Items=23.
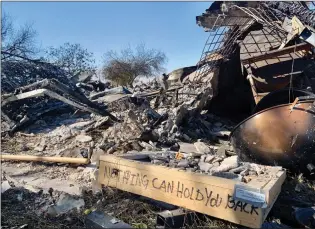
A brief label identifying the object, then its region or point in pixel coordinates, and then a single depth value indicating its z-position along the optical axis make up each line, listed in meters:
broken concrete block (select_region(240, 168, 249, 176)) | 3.11
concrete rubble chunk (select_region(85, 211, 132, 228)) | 2.61
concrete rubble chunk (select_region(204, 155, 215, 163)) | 3.66
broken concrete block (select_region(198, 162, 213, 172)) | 3.29
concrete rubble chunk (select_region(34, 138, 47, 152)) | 6.10
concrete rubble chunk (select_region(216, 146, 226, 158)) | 5.18
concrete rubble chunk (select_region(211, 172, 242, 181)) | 3.00
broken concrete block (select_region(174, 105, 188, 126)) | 6.74
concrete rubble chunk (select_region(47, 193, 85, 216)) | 3.16
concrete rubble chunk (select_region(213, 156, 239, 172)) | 3.26
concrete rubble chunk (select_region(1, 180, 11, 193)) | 3.72
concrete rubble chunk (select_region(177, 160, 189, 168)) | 3.29
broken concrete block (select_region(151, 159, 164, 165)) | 3.41
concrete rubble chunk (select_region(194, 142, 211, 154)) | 5.11
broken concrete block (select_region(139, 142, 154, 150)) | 5.25
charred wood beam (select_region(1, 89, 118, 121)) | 6.42
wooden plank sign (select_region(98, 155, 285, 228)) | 2.51
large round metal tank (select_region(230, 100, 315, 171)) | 3.89
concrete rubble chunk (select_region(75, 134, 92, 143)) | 6.03
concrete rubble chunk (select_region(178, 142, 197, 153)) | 5.20
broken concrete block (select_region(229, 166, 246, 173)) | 3.20
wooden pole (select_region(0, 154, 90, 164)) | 4.65
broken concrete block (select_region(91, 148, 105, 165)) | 4.82
